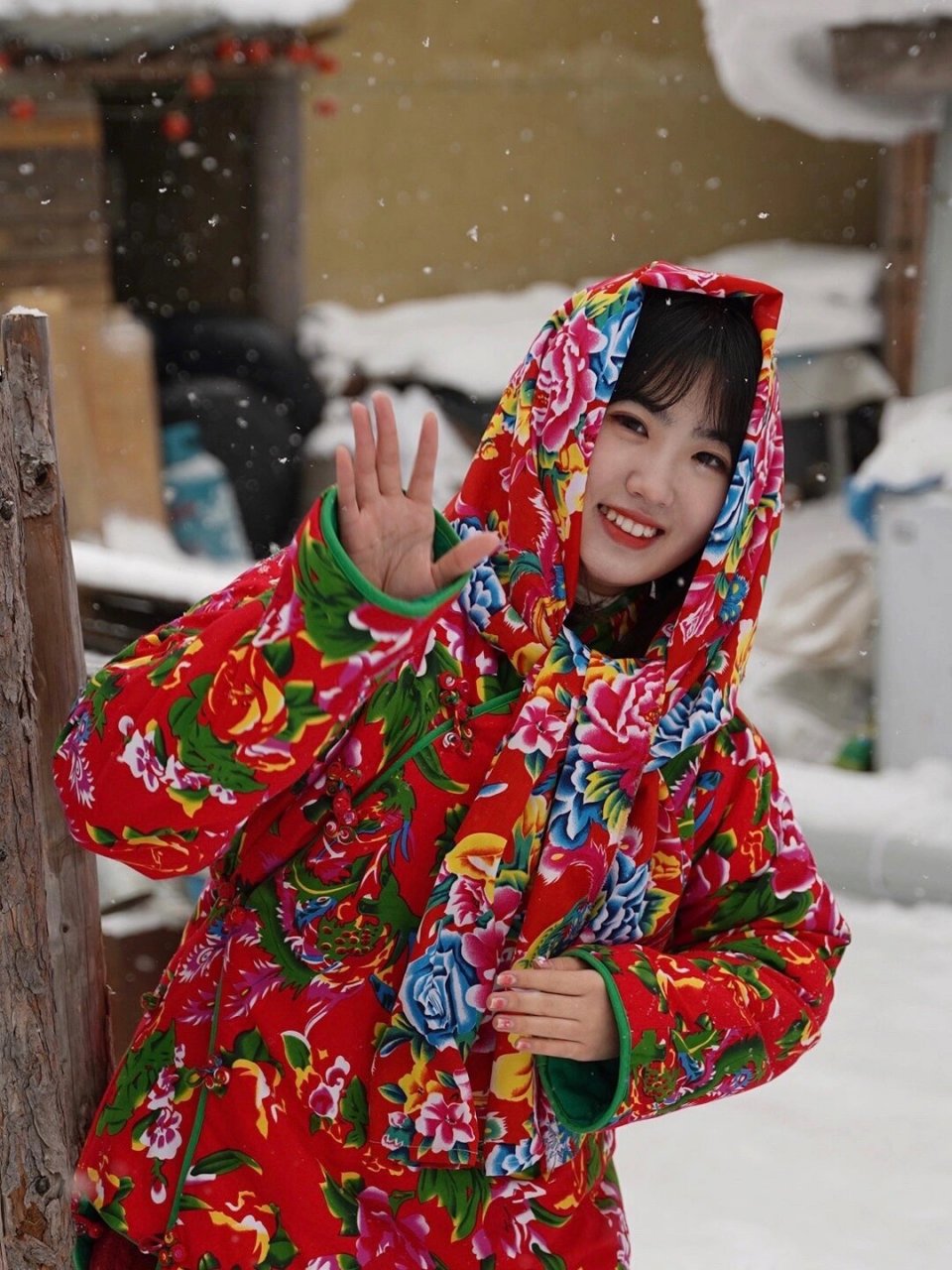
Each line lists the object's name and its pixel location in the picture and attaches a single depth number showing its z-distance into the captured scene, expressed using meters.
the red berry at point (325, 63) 6.05
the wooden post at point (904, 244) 5.98
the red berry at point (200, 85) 5.81
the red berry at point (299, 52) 6.07
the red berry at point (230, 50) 5.73
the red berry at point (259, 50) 6.02
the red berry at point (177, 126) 6.47
